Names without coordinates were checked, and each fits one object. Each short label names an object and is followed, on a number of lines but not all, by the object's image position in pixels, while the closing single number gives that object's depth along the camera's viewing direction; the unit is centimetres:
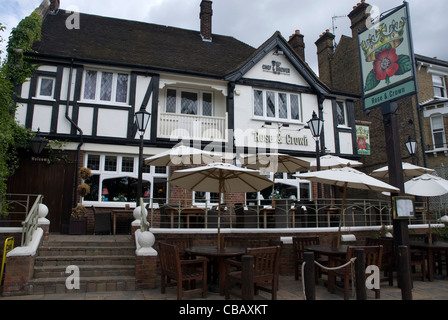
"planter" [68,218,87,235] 962
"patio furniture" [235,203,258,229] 850
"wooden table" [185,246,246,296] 576
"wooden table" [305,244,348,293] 623
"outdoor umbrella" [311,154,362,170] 1084
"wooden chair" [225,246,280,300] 530
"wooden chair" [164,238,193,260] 673
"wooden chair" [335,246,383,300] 586
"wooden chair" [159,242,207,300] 541
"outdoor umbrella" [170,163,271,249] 616
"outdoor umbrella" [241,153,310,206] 961
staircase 609
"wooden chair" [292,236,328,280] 720
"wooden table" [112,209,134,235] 988
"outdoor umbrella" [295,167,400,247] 635
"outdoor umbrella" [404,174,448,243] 766
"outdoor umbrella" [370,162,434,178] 1000
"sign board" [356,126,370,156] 1638
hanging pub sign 586
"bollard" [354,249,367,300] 463
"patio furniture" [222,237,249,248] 782
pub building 1088
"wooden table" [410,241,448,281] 729
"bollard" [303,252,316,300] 405
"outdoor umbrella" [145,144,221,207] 880
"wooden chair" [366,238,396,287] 673
